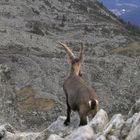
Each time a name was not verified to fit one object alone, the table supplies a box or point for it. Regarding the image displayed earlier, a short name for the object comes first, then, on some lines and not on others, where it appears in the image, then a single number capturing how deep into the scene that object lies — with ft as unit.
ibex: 65.21
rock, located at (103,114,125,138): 55.98
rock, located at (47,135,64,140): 62.49
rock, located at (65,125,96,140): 58.34
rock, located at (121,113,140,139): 54.65
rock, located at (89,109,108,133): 62.64
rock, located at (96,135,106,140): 54.89
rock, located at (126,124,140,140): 49.87
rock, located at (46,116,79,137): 70.19
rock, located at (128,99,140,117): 63.93
